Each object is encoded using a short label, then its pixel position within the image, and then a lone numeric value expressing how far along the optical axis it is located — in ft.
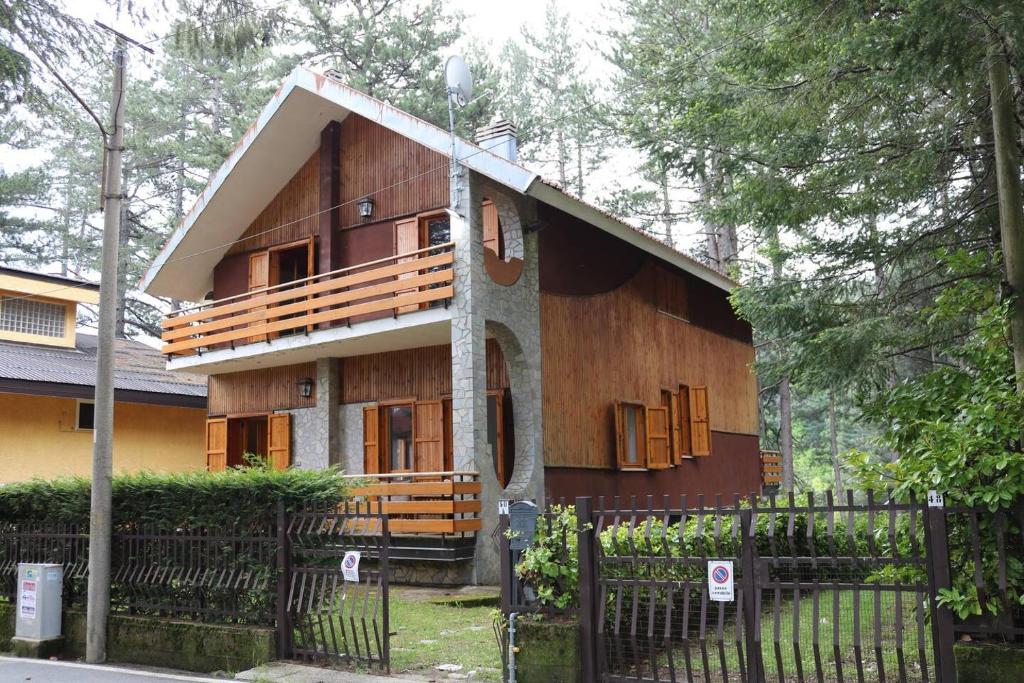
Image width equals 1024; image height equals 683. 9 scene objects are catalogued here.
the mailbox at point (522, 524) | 23.63
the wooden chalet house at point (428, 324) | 48.42
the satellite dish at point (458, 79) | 48.93
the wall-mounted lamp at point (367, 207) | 57.21
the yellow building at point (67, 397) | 64.25
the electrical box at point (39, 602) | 32.07
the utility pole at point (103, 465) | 30.78
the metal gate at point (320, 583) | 26.61
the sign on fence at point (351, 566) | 25.77
